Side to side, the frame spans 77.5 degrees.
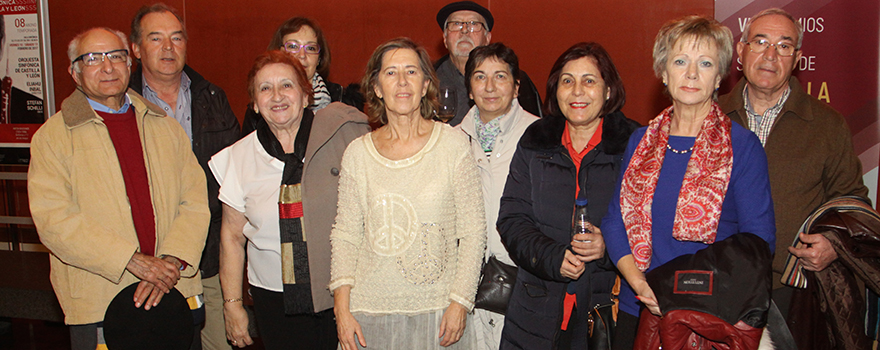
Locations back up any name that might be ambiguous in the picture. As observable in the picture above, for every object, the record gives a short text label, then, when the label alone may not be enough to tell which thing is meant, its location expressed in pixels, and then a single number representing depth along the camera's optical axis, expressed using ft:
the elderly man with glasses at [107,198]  8.21
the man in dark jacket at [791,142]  8.25
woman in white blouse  8.18
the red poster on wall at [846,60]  12.41
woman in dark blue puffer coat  7.47
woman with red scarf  6.15
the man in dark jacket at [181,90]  10.71
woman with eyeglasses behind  11.10
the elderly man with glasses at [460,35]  12.00
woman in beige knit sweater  7.16
